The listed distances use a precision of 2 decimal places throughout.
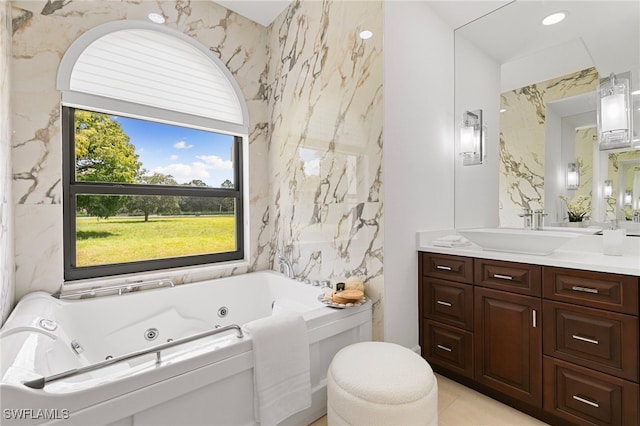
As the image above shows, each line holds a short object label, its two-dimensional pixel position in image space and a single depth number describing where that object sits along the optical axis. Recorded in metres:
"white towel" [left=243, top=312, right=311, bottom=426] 1.42
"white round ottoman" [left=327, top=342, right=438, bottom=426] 1.21
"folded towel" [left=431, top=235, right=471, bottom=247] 2.13
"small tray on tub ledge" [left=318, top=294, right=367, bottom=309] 1.85
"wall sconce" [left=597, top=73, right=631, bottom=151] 1.81
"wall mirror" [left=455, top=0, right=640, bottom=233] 1.84
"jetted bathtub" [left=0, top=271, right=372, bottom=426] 1.03
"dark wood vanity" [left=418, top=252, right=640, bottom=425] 1.36
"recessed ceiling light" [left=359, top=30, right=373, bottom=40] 2.02
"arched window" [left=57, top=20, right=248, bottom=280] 2.16
